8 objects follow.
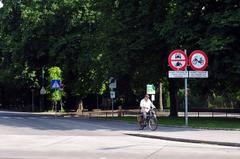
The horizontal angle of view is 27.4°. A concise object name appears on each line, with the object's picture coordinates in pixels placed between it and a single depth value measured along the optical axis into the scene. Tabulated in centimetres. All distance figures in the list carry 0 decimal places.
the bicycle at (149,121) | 2503
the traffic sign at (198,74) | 2609
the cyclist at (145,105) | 2585
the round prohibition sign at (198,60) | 2512
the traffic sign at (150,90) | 3797
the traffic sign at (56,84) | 4097
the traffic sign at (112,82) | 3995
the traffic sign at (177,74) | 2639
